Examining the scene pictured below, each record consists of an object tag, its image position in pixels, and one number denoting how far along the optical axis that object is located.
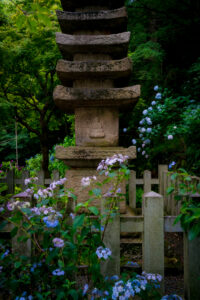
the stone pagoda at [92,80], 3.45
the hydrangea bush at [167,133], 4.80
